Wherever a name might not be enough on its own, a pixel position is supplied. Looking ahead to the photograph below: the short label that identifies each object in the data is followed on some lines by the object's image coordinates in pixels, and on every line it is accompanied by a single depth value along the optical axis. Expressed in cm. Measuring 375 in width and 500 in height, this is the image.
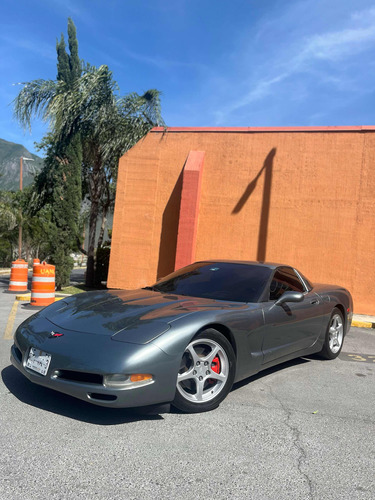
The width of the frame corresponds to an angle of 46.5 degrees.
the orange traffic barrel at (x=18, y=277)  1272
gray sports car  309
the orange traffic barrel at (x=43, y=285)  871
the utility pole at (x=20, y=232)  2699
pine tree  1330
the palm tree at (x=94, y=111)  1338
